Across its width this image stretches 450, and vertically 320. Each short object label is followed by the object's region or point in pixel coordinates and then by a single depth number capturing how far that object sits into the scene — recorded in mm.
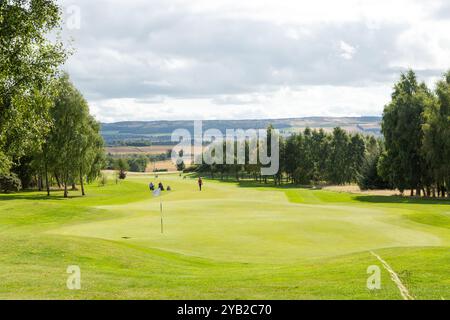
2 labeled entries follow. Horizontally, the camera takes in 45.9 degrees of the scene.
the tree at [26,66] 26984
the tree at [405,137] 81188
